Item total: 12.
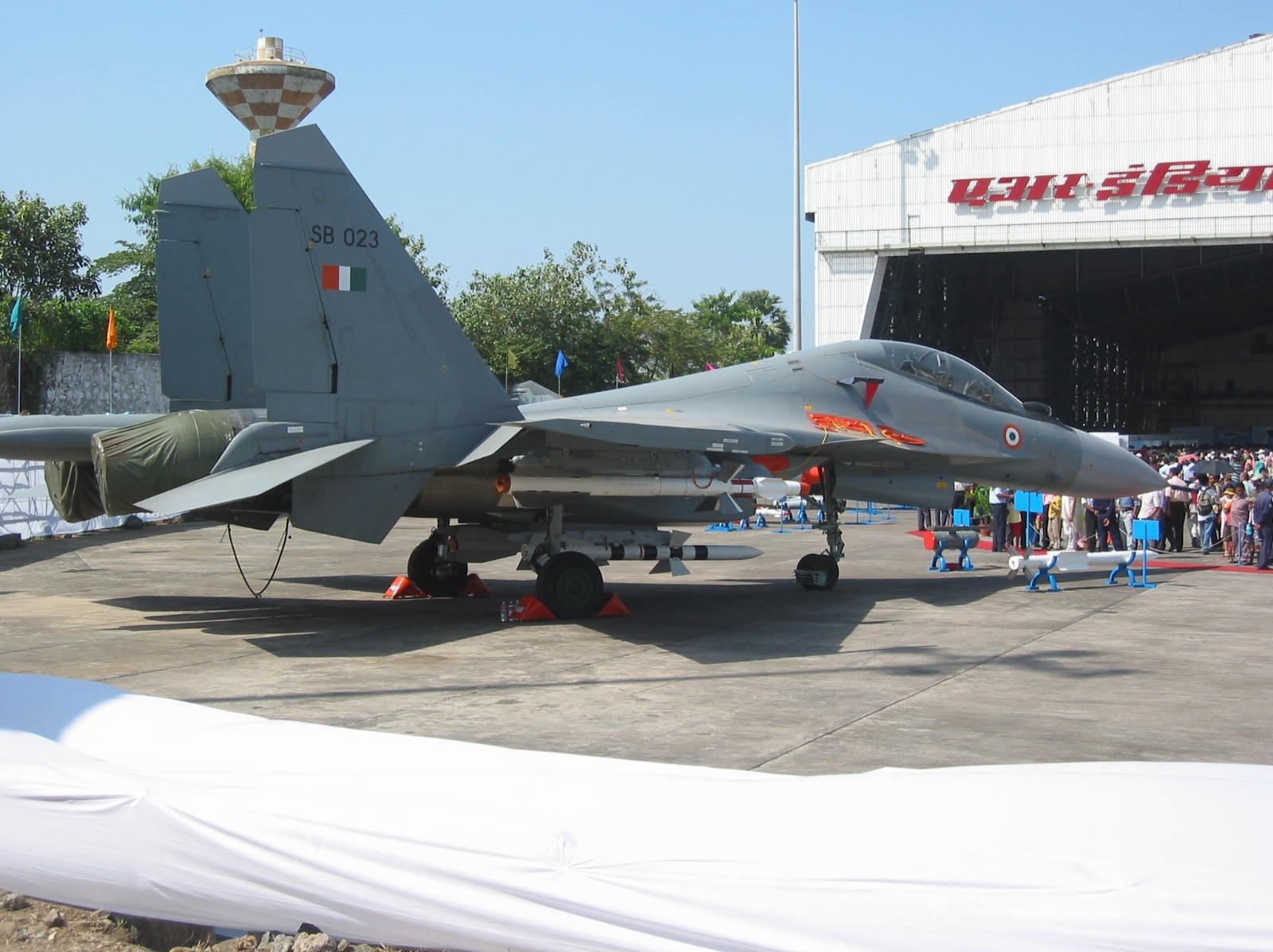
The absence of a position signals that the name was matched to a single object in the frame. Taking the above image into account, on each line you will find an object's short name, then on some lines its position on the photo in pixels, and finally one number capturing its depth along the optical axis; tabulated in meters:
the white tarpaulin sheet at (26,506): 21.61
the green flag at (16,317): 31.16
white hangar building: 35.19
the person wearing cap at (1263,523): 17.84
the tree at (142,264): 49.44
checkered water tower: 57.69
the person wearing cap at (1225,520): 19.36
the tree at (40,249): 43.94
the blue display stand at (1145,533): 15.83
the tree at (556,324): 48.44
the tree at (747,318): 74.38
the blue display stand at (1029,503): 19.33
